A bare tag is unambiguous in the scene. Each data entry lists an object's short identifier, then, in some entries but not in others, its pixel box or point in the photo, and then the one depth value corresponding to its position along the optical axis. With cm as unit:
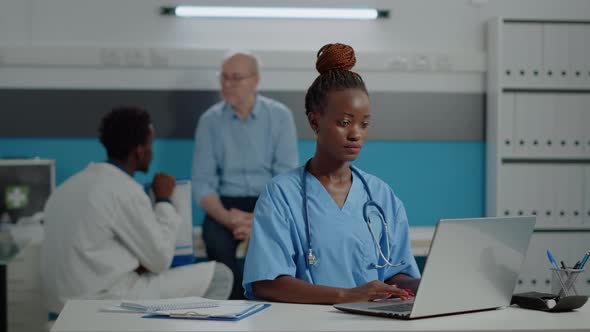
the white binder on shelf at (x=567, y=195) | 457
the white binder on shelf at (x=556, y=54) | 456
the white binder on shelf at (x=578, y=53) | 457
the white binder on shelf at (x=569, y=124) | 458
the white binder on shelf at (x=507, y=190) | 456
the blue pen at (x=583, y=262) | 186
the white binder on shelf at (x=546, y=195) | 456
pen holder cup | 182
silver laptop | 159
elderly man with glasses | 413
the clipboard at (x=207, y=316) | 165
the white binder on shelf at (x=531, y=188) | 456
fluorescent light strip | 447
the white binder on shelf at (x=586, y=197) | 459
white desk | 156
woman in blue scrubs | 196
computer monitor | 422
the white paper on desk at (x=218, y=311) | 166
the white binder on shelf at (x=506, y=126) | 455
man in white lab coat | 297
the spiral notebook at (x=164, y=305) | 174
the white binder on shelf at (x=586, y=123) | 459
